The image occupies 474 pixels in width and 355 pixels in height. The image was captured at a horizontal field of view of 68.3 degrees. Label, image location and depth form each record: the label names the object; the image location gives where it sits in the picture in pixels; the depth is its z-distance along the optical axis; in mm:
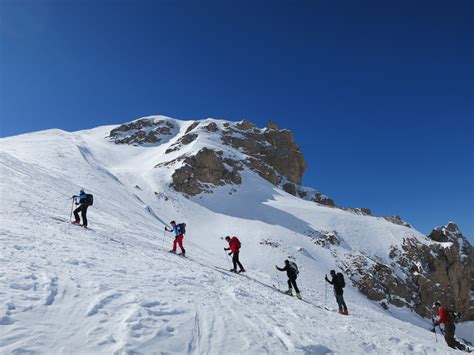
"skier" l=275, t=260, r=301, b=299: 16002
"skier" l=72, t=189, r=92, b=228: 17547
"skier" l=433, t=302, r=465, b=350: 13391
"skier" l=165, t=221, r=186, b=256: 18645
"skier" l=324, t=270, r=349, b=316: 15320
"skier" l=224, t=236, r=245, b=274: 18109
